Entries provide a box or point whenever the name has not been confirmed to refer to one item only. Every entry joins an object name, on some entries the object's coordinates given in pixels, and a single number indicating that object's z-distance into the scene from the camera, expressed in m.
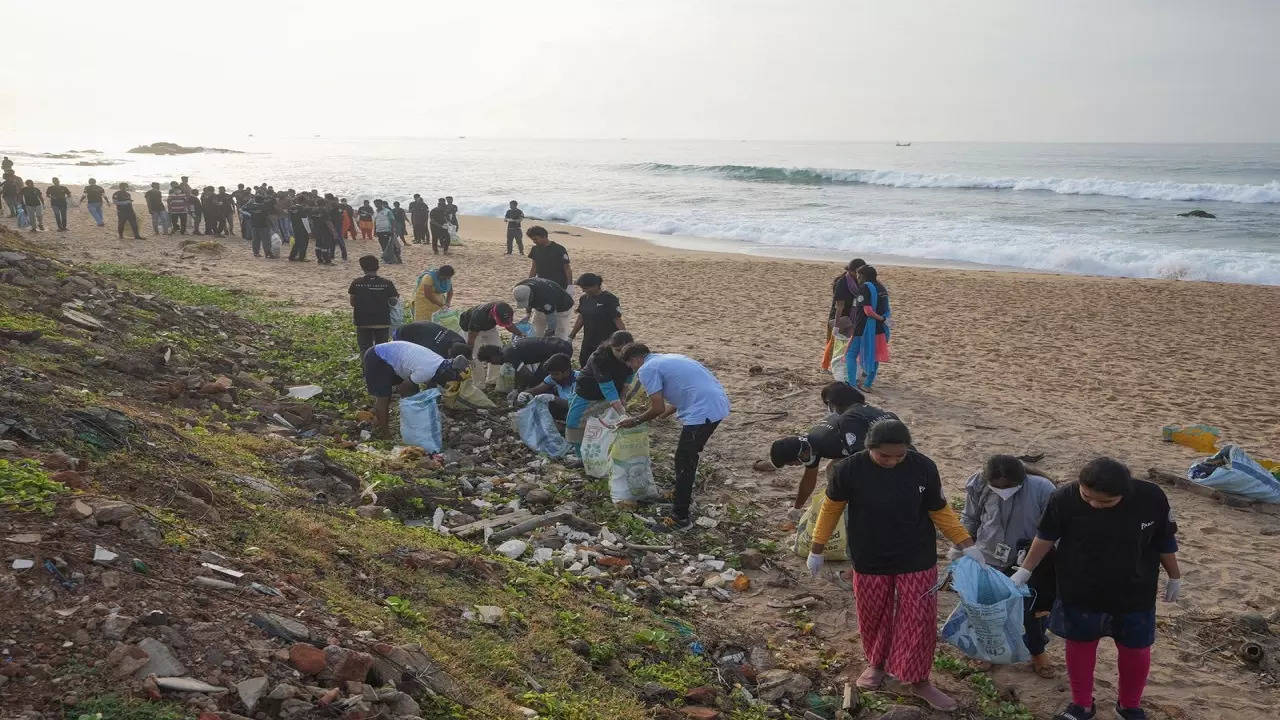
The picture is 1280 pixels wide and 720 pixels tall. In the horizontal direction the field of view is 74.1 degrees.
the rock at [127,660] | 2.91
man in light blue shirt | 6.13
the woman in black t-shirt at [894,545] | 4.10
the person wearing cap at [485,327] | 8.38
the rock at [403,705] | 3.21
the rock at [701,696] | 4.10
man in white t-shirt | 7.38
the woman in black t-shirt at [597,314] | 8.38
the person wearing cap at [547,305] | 9.19
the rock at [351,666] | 3.25
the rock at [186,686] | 2.91
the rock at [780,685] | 4.31
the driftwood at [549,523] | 5.68
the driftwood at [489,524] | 5.65
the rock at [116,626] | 3.07
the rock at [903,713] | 4.06
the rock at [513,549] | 5.39
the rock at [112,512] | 3.78
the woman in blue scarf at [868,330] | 9.28
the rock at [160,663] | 2.96
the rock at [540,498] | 6.34
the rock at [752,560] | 5.79
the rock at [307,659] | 3.22
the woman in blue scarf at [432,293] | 9.60
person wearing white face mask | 4.49
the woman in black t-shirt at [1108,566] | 3.89
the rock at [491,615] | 4.26
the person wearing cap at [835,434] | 5.11
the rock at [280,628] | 3.40
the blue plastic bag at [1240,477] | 6.70
